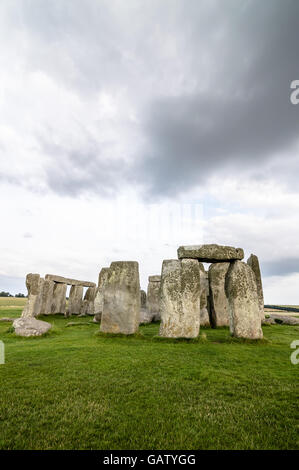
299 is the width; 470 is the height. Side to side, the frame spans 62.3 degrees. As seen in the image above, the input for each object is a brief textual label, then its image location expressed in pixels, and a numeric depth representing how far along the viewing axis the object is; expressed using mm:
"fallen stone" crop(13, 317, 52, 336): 9570
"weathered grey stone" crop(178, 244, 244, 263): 8977
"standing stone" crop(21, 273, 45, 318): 15133
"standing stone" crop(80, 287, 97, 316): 21125
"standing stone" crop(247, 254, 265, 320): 13047
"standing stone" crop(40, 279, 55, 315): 18252
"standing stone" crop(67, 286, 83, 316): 20719
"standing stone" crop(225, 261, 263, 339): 8312
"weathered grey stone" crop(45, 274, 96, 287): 19528
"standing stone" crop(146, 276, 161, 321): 16031
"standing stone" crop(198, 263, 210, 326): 12824
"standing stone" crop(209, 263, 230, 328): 12680
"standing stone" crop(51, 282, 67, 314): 19766
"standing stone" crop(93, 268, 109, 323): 14906
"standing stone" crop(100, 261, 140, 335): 9148
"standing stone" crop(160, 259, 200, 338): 8297
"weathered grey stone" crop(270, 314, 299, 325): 15160
